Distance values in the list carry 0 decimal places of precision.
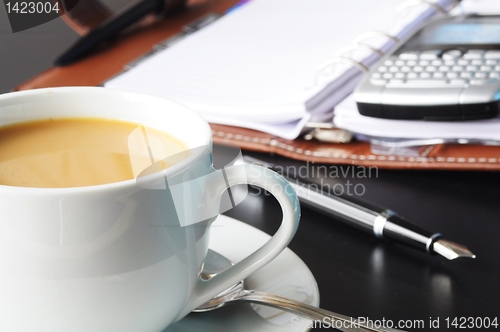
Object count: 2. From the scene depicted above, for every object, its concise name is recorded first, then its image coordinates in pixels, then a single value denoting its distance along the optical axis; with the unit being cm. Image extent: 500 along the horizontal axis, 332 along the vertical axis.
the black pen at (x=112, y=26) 71
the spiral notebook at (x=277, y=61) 54
